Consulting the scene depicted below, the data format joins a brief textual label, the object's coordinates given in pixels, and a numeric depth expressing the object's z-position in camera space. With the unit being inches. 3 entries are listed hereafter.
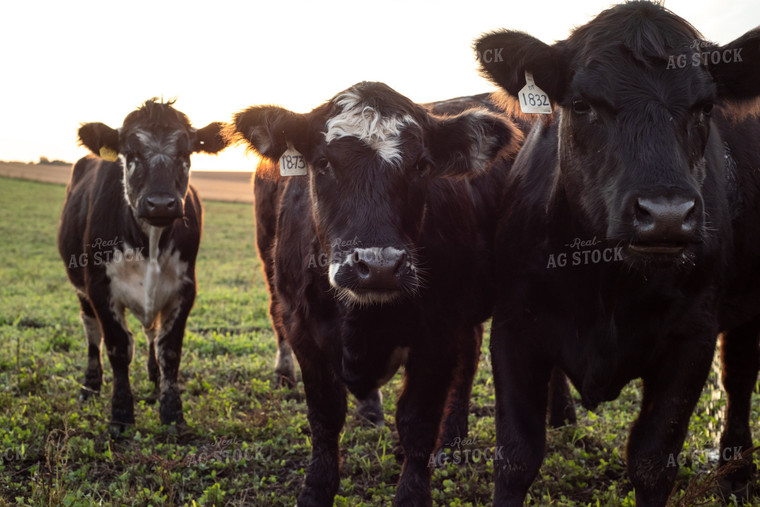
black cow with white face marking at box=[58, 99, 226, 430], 210.5
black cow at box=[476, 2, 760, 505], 113.9
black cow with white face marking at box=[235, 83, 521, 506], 132.3
